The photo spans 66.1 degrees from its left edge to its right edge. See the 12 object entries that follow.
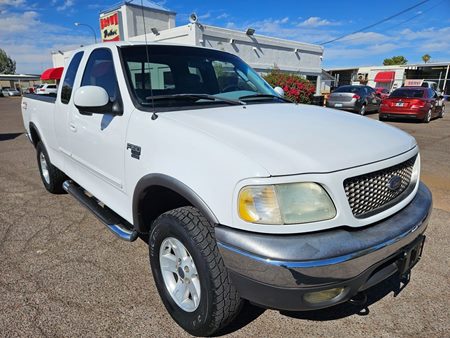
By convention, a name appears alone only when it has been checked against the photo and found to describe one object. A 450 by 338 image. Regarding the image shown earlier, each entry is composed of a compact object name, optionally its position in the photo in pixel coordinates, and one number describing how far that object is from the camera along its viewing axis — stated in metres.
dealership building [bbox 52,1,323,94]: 18.25
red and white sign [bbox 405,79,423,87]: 38.57
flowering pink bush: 14.13
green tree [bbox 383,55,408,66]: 96.81
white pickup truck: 1.79
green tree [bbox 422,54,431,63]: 91.88
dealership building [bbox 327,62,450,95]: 49.53
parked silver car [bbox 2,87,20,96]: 52.97
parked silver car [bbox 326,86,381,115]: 15.96
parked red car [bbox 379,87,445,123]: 14.04
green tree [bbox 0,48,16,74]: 94.19
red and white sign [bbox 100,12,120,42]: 24.39
